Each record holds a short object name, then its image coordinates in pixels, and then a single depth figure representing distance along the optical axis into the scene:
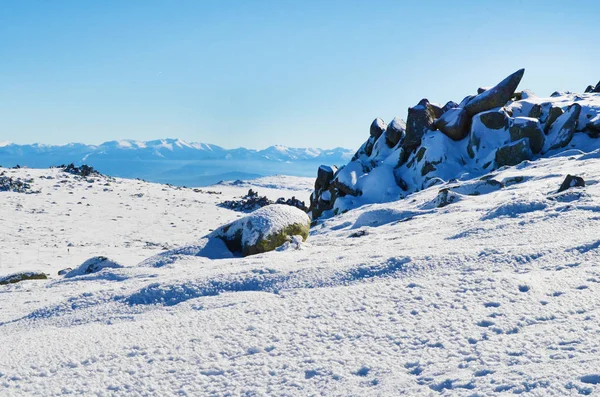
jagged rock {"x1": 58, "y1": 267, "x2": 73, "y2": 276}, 11.72
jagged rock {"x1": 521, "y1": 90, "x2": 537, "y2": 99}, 20.56
